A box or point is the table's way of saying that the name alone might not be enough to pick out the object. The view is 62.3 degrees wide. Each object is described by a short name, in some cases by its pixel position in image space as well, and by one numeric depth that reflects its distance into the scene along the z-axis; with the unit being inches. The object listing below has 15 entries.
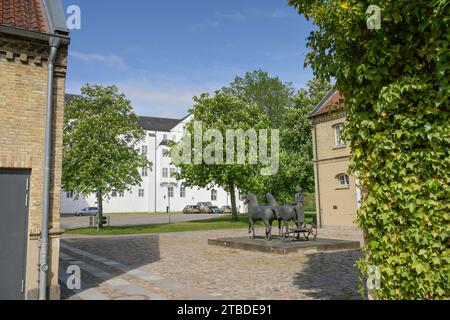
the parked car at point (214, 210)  2520.7
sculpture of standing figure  685.3
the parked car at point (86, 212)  2292.1
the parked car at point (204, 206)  2501.2
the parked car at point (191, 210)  2456.9
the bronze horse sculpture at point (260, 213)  682.8
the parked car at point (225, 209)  2529.0
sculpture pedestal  603.5
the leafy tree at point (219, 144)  1389.0
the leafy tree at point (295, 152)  1455.5
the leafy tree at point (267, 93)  2290.8
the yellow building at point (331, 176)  1071.0
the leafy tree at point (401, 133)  186.1
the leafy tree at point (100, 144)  1111.6
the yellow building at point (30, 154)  315.3
